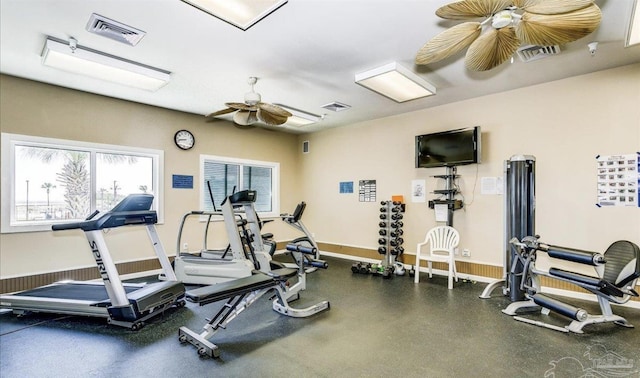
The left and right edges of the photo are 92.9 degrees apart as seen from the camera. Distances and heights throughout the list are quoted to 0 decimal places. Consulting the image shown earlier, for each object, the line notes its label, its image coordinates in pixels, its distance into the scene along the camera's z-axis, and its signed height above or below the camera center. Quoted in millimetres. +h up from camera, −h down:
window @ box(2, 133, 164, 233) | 3992 +205
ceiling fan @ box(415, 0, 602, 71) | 1924 +1156
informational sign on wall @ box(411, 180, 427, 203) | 5414 +5
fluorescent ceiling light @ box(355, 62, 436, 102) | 3539 +1377
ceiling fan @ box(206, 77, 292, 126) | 3873 +1082
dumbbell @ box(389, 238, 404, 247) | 5418 -903
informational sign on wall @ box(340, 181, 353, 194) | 6552 +97
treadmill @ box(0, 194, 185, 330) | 3030 -1130
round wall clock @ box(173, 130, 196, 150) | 5484 +958
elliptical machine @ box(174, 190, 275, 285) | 4020 -958
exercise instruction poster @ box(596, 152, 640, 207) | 3570 +140
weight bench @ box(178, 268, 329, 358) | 2508 -1009
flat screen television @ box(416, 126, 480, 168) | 4656 +702
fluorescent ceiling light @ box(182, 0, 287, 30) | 2377 +1486
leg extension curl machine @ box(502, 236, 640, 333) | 2928 -889
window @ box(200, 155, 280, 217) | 6000 +268
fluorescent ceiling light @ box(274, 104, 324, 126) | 5108 +1345
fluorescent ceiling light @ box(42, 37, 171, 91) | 3061 +1409
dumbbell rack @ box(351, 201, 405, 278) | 5383 -799
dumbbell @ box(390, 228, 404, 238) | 5441 -745
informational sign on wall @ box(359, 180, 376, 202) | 6141 +8
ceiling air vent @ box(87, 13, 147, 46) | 2684 +1506
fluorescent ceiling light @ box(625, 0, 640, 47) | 2447 +1451
